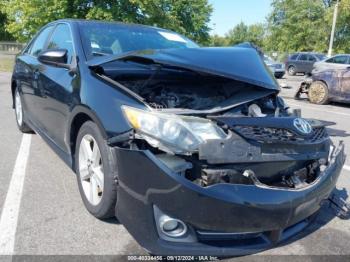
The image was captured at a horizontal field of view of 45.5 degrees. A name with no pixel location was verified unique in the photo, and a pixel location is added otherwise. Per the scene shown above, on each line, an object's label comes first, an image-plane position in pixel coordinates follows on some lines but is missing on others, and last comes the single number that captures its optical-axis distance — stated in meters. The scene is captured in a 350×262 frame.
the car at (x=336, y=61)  15.61
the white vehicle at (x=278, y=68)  24.59
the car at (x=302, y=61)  28.28
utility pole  33.56
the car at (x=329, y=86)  11.32
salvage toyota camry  2.46
